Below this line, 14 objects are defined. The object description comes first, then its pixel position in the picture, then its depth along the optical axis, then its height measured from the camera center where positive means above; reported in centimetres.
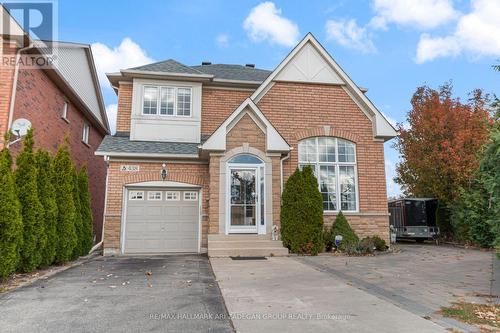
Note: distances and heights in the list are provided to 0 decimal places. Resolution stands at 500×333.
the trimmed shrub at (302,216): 1066 -5
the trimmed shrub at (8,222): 639 -14
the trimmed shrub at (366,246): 1094 -102
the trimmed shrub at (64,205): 881 +26
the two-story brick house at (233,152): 1110 +218
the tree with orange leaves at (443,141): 1551 +354
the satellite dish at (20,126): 900 +237
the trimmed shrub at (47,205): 809 +24
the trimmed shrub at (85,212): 1072 +9
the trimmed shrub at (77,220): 1000 -15
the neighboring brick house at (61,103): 954 +405
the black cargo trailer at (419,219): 1652 -22
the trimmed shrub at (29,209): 730 +13
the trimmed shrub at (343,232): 1137 -59
